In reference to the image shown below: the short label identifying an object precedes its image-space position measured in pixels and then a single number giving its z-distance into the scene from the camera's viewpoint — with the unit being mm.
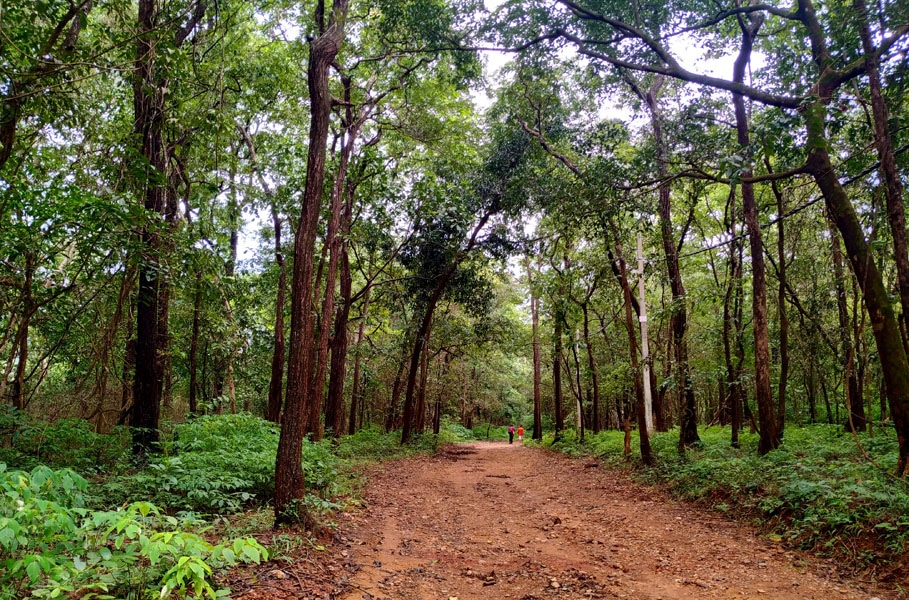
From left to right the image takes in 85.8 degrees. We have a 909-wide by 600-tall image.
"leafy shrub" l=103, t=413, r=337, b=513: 5891
